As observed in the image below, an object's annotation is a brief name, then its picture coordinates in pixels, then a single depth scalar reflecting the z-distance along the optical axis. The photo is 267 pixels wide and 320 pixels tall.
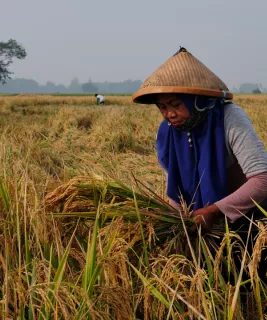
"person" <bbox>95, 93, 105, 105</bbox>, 21.78
